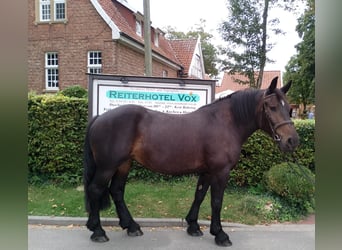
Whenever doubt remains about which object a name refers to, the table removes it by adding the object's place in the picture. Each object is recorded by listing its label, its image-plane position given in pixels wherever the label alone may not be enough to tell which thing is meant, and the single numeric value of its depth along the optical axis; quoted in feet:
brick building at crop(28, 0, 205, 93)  50.44
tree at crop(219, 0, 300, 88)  56.49
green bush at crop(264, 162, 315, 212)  16.55
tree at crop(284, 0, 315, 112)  59.74
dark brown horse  13.09
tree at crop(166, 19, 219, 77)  136.46
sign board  19.79
